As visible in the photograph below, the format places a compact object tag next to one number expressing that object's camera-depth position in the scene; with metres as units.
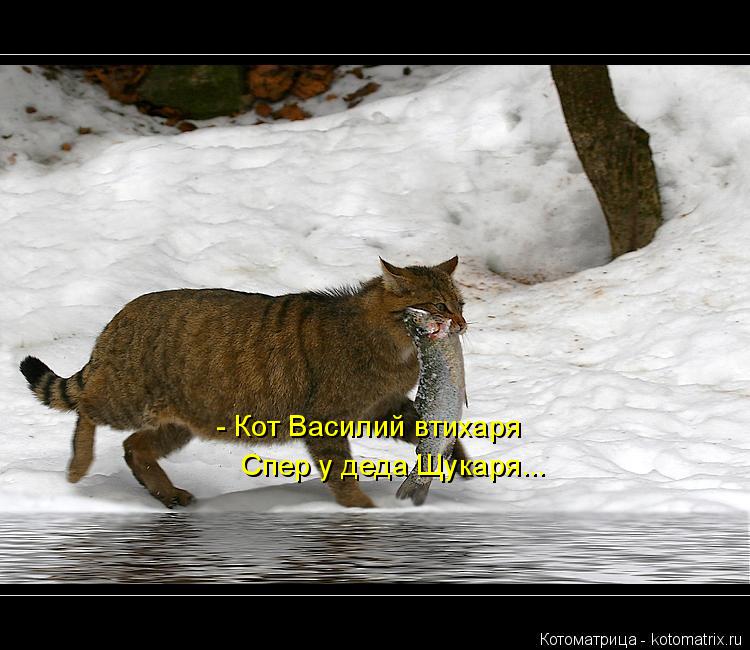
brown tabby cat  10.28
